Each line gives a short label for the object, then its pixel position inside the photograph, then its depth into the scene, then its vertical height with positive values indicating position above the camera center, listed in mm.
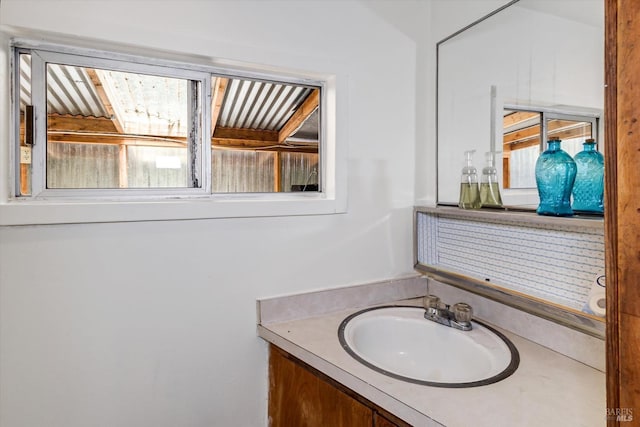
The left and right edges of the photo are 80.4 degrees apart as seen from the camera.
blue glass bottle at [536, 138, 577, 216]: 1090 +107
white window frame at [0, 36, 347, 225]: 1089 +74
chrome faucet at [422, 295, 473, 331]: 1315 -354
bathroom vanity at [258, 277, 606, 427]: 853 -431
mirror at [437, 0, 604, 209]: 1088 +432
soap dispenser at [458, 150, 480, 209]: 1448 +111
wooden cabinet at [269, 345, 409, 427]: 972 -541
